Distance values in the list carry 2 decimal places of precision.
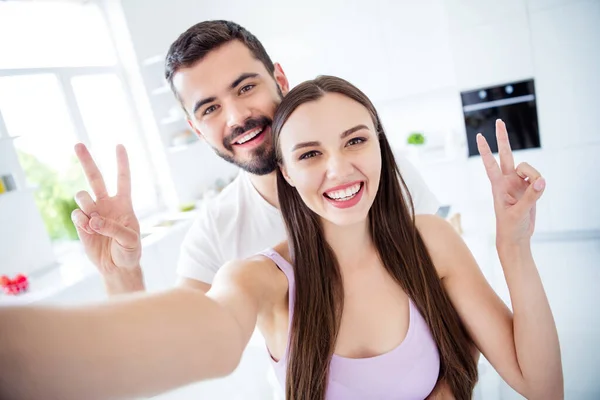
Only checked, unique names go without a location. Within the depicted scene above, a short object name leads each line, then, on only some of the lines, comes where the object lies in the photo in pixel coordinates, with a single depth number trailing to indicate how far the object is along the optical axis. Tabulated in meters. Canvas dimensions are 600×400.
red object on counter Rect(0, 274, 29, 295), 2.33
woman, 0.85
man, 0.90
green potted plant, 3.72
